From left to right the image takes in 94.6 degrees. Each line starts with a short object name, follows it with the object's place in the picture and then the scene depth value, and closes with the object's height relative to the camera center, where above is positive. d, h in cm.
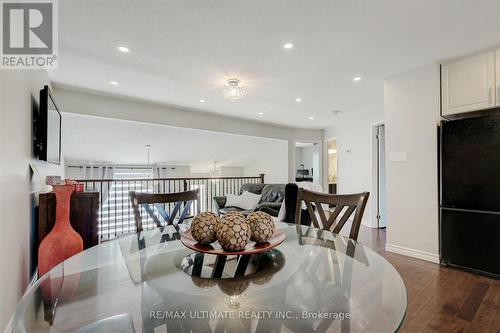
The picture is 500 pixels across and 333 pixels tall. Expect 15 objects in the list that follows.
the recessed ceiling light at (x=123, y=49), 234 +122
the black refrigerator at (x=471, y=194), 229 -29
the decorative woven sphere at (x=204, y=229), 107 -29
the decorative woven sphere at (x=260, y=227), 109 -29
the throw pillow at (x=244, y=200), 409 -61
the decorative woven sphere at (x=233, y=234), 98 -29
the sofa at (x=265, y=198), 351 -54
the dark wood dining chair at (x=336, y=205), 152 -27
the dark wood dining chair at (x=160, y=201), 184 -28
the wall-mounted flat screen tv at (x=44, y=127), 207 +38
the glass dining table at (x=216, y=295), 82 -51
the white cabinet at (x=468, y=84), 241 +90
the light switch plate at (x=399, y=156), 298 +14
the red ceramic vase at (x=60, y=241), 175 -56
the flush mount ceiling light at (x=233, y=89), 322 +111
